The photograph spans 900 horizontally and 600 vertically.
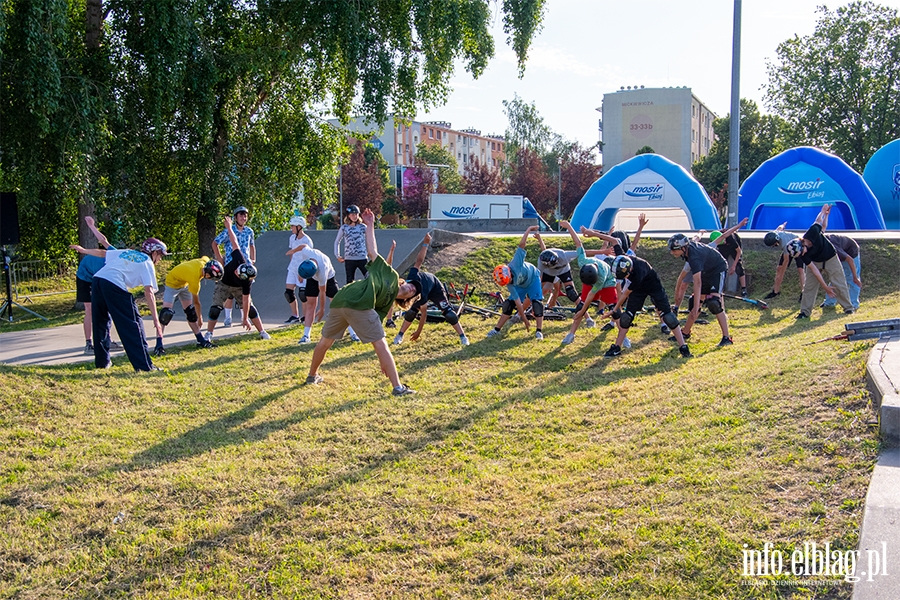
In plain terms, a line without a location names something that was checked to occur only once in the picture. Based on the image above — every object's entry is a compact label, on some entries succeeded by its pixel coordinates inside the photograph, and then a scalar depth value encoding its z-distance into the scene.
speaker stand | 13.80
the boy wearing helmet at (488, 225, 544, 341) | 9.91
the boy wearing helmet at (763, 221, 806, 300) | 12.22
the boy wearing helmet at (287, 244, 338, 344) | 10.08
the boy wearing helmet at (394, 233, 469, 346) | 9.29
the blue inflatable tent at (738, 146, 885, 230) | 22.21
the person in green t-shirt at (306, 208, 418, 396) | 6.97
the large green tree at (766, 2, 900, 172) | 40.47
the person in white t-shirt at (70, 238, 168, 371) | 8.06
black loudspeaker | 13.17
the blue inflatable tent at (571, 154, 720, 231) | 21.52
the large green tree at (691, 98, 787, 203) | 49.31
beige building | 78.50
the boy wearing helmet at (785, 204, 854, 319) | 10.84
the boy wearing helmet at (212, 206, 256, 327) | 10.43
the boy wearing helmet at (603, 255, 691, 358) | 8.94
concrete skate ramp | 14.39
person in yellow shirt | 9.26
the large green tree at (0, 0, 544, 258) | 11.79
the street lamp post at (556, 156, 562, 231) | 48.46
